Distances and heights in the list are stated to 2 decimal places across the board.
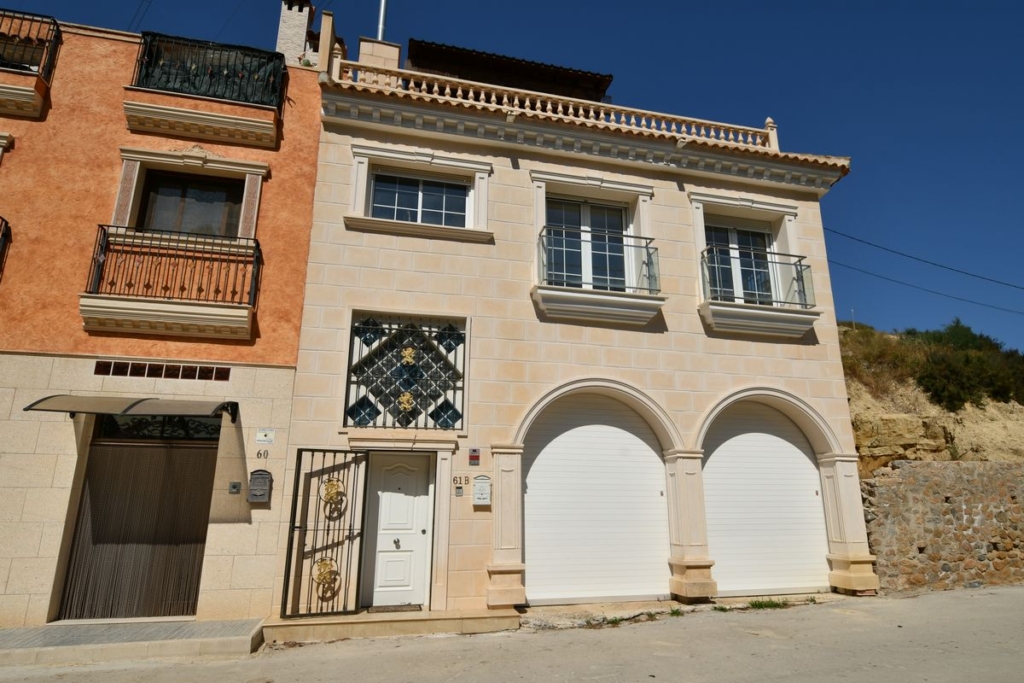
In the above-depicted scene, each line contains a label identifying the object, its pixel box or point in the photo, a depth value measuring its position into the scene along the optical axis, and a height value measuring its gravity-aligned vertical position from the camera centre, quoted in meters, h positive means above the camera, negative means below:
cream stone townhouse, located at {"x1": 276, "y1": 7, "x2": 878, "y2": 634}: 8.02 +2.14
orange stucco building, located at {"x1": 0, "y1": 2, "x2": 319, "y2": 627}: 7.25 +2.51
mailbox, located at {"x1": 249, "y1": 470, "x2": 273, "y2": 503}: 7.55 +0.21
